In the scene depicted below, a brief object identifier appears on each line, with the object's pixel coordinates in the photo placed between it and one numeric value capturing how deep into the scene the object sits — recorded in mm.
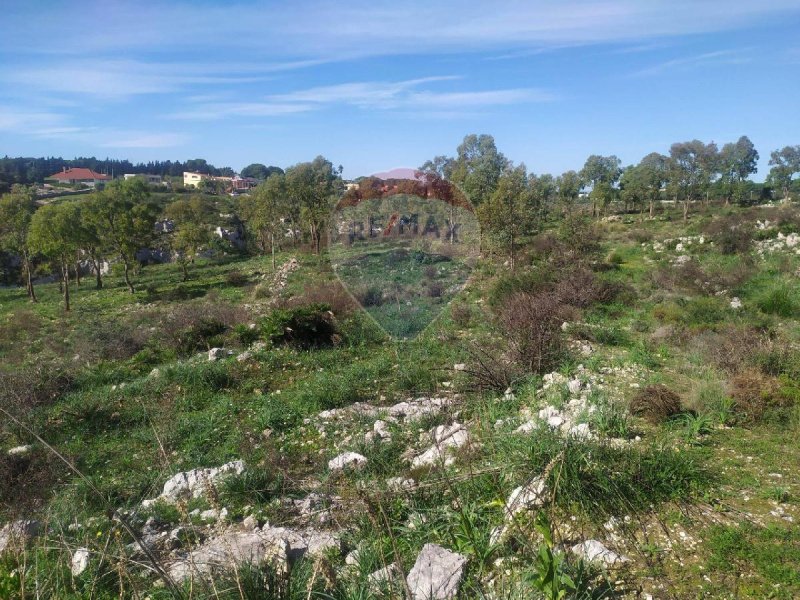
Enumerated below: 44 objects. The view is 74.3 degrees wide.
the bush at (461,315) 12120
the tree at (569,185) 44000
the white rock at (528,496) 3566
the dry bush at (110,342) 12133
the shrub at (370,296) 9312
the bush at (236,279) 25016
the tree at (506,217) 19469
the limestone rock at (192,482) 5168
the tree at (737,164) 43219
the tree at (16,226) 24766
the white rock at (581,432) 4259
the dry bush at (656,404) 5527
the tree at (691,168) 40469
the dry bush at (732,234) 20811
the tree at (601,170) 45406
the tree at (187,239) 27438
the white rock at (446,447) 5043
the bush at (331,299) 12734
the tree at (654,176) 39719
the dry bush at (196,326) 12156
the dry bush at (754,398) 5383
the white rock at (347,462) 5156
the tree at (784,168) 44531
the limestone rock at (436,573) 2920
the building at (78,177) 97031
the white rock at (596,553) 3289
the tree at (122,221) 25625
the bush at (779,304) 11078
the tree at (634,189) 40128
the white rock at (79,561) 3559
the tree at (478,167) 23527
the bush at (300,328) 10852
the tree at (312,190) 29172
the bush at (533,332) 7742
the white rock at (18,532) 3498
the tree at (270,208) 30859
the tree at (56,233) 22417
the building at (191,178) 100544
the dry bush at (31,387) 7879
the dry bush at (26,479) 5243
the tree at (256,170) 127469
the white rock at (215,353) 10354
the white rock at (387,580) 2838
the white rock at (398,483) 4315
